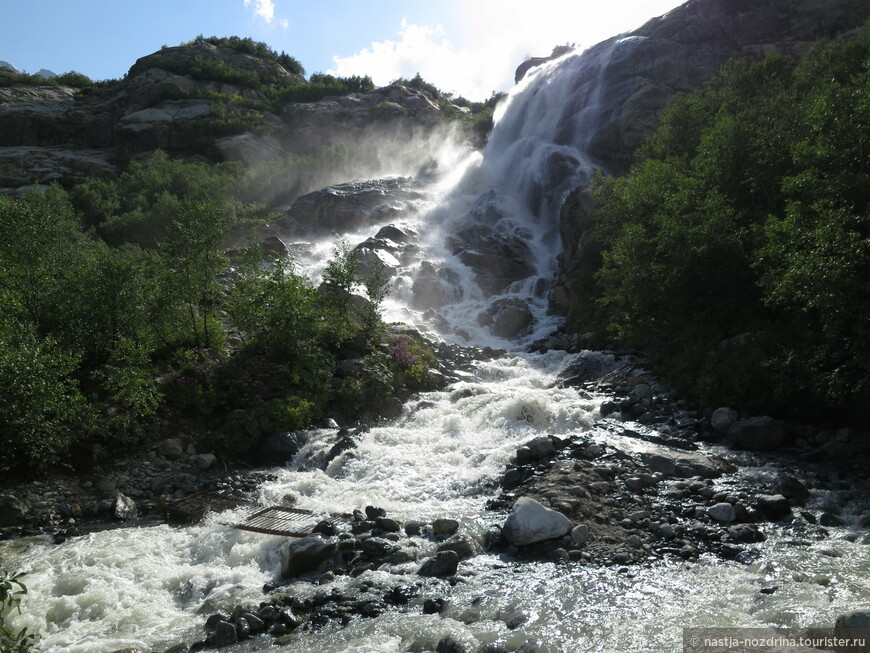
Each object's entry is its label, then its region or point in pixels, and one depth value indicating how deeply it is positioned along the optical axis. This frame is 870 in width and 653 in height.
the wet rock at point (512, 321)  29.74
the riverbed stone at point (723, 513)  9.66
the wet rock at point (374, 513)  10.99
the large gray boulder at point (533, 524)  9.37
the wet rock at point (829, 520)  9.39
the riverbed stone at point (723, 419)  14.37
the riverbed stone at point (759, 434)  13.22
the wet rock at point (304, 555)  9.09
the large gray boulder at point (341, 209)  43.62
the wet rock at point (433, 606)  7.71
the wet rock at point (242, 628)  7.48
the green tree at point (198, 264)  17.66
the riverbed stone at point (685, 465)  11.80
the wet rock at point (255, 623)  7.61
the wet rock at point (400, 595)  8.07
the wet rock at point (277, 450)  15.41
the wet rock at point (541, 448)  13.30
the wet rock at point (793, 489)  10.43
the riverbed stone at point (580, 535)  9.21
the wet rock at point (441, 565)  8.74
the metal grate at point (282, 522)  10.27
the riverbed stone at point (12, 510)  11.05
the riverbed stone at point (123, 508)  11.76
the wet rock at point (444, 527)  10.14
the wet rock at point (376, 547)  9.42
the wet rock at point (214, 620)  7.63
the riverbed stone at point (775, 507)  9.74
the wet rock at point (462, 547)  9.28
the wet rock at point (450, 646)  6.59
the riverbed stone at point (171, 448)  14.69
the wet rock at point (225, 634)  7.33
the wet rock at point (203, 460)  14.69
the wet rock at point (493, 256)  36.09
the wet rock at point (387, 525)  10.38
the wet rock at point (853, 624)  5.59
